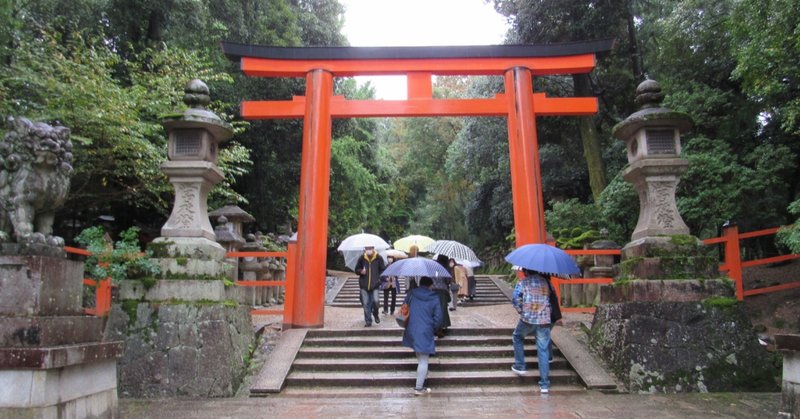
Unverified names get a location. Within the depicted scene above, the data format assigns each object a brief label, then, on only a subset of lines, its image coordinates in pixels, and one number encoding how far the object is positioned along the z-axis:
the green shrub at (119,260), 6.34
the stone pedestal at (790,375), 4.03
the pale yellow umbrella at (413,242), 11.18
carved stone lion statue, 3.97
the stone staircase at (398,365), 6.34
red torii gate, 8.48
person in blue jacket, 5.88
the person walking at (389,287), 10.69
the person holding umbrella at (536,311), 6.02
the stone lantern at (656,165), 6.77
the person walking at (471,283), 14.48
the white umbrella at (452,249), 9.62
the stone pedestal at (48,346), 3.60
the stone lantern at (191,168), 6.68
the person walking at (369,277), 8.87
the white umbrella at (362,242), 10.79
